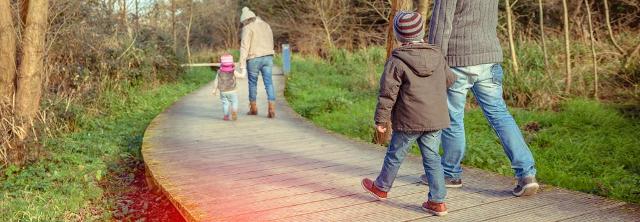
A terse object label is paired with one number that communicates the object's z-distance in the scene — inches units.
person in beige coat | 323.3
